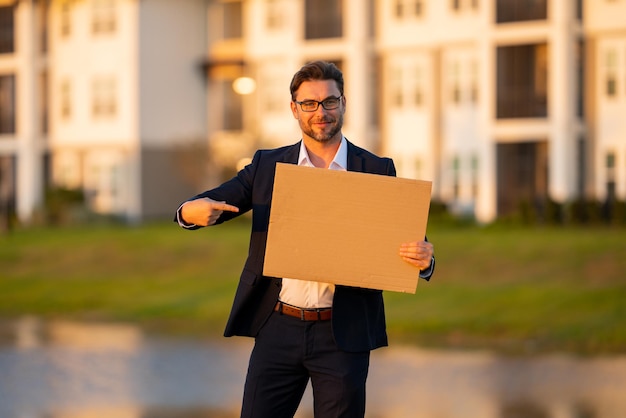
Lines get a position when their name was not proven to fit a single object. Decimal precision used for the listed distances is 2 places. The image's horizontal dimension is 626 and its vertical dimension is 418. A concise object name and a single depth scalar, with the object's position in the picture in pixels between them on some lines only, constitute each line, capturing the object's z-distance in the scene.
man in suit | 5.77
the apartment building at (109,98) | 46.78
